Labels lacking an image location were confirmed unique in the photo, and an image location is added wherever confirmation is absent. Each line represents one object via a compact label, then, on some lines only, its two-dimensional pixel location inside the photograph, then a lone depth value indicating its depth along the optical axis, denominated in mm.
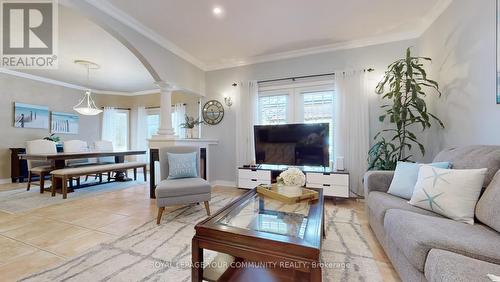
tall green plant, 2609
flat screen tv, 3420
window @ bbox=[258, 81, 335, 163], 3732
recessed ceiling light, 2670
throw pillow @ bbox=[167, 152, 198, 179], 2883
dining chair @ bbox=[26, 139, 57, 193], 3809
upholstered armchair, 2443
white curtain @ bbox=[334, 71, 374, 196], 3422
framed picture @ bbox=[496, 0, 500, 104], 1706
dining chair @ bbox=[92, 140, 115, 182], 5105
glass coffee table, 1001
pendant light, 4358
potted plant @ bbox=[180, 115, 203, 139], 4469
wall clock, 4534
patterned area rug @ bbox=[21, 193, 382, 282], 1486
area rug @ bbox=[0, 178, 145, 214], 3019
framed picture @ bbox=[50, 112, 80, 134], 5613
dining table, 3549
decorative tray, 1761
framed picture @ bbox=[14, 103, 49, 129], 4957
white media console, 3189
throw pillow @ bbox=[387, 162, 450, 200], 1875
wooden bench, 3499
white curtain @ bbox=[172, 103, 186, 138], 5848
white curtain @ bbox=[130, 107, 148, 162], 6574
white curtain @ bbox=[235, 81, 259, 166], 4148
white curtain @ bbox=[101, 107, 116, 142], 6594
